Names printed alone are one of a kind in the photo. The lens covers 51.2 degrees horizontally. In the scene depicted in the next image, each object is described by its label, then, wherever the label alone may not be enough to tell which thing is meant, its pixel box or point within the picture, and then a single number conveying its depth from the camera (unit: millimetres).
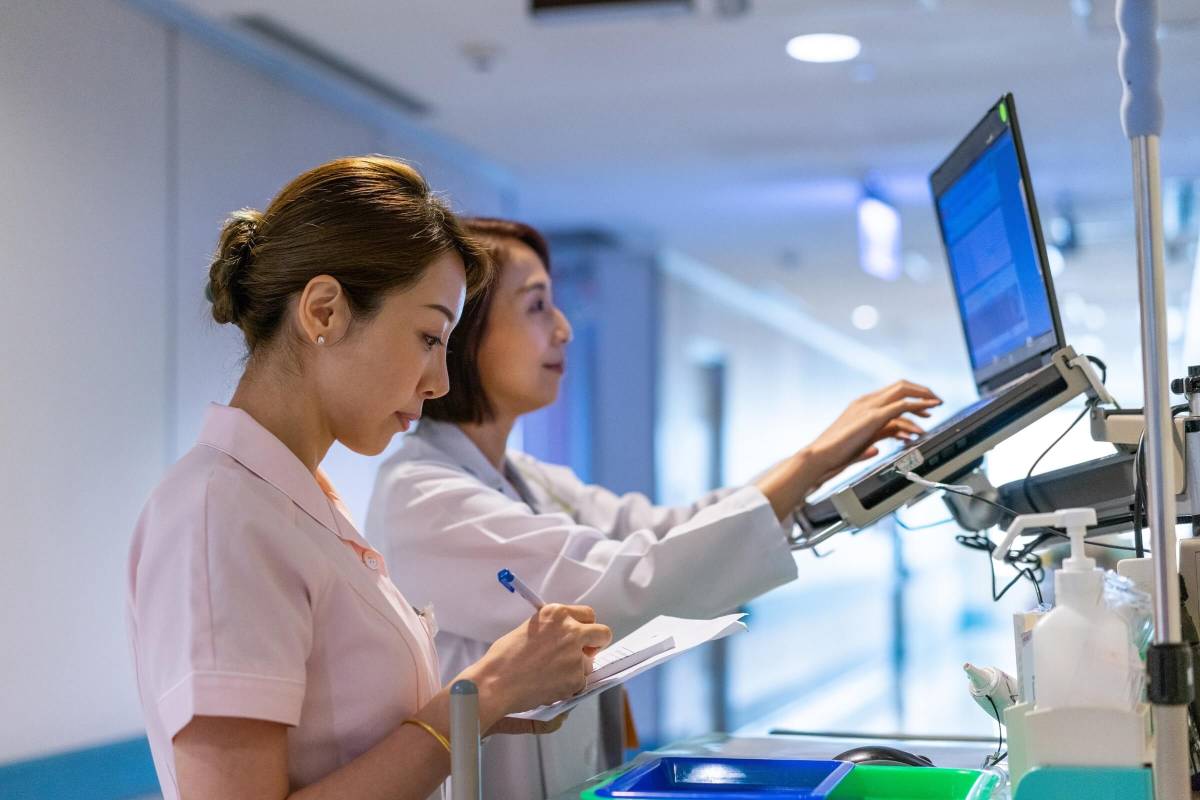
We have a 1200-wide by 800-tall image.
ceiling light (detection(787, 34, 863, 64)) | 3943
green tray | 1265
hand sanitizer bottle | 995
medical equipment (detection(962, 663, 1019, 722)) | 1356
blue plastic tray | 1211
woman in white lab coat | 1702
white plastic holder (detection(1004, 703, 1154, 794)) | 994
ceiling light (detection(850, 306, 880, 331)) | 10148
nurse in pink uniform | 1095
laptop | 1503
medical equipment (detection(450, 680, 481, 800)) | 1080
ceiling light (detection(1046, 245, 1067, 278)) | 7000
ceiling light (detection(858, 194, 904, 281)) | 5359
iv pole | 981
